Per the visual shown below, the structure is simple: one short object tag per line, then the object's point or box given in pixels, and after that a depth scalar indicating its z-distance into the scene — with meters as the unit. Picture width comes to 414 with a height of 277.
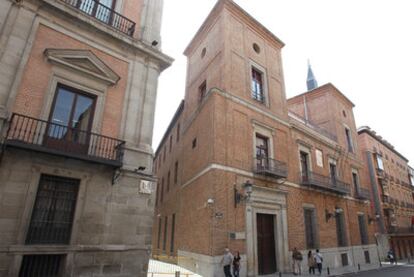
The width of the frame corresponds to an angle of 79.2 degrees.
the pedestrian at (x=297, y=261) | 13.20
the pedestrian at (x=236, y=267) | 10.64
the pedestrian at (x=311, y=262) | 13.98
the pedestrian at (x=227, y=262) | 10.38
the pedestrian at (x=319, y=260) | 13.73
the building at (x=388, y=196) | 29.20
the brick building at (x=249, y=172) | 12.26
